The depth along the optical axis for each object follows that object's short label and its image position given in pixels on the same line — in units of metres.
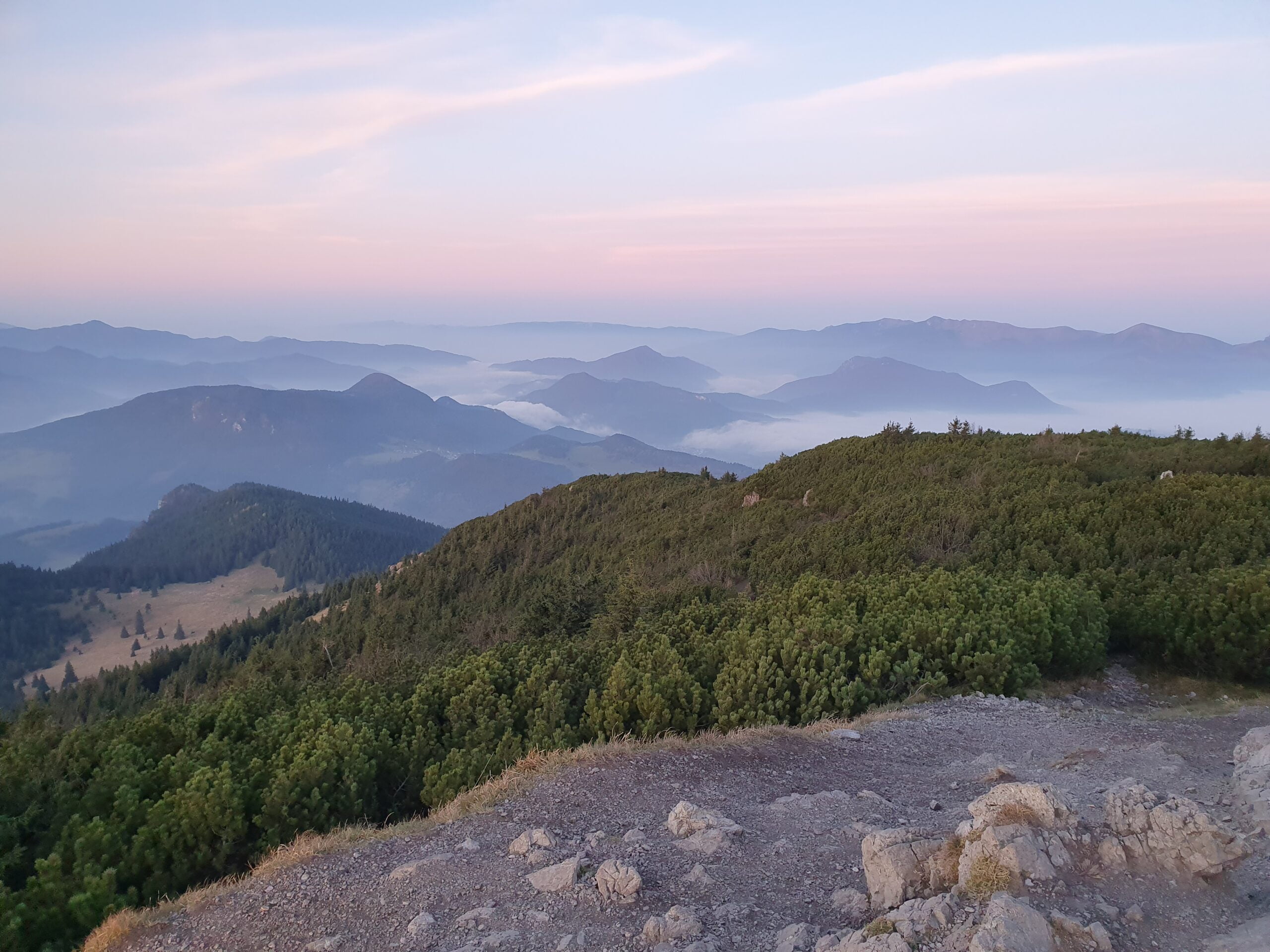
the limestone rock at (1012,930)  3.45
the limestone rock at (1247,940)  3.44
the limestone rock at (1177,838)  4.14
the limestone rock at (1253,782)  4.84
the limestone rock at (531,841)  5.37
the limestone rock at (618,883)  4.72
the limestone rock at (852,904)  4.40
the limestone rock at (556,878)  4.90
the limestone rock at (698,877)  4.91
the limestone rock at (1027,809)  4.36
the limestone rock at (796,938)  4.12
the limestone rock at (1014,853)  3.99
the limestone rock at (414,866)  5.14
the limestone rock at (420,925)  4.59
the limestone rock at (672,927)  4.32
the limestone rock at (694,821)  5.57
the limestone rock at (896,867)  4.36
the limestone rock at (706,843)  5.33
